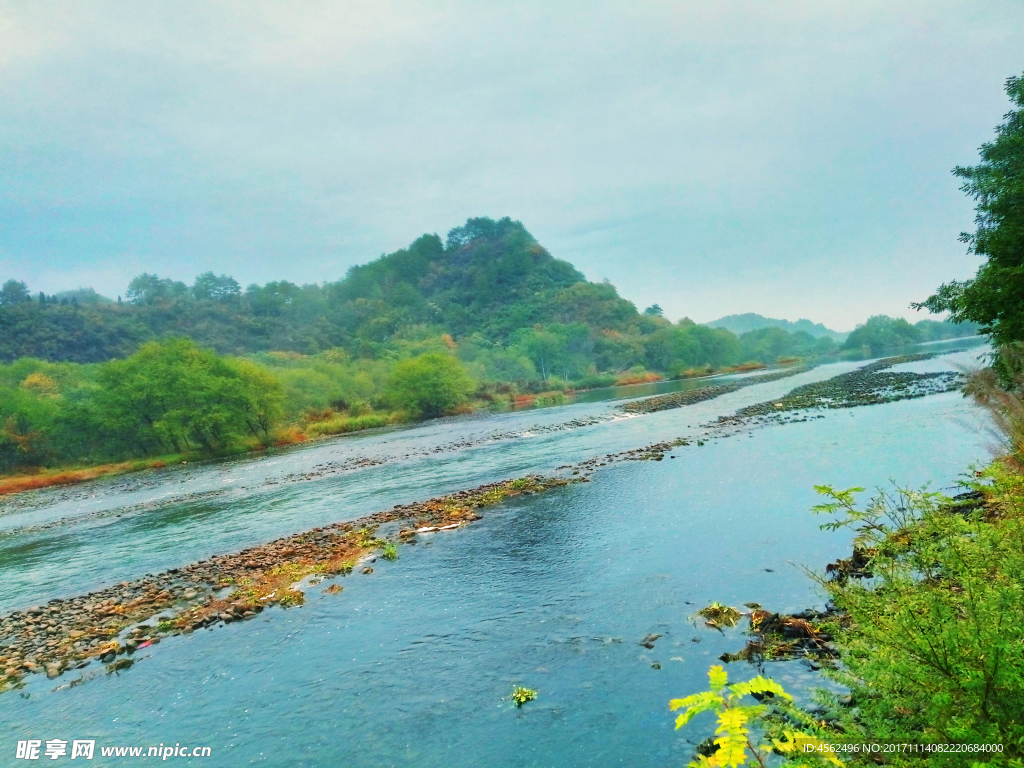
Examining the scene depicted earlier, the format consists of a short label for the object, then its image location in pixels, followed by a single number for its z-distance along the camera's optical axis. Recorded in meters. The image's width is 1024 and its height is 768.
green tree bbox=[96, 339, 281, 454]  64.25
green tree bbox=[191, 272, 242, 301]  197.00
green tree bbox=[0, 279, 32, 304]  150.00
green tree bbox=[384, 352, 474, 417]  84.19
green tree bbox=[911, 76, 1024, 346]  15.32
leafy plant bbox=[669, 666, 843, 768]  3.89
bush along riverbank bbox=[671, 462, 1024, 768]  3.87
